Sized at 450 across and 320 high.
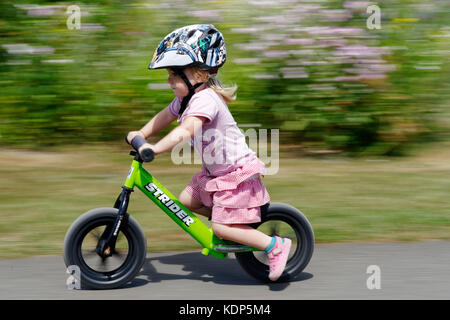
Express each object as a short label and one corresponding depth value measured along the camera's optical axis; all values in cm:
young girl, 408
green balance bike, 404
